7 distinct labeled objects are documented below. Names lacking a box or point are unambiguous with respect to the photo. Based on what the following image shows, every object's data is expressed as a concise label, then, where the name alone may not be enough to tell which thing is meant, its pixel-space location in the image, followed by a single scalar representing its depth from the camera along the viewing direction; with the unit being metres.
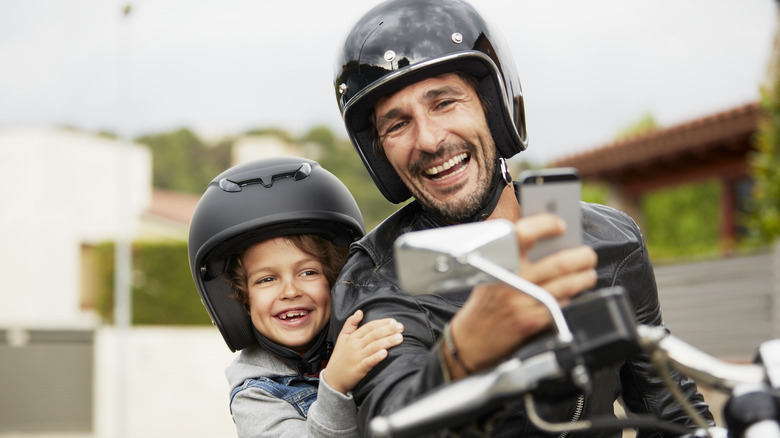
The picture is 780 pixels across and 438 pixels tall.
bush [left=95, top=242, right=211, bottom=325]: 22.92
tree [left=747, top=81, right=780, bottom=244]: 8.17
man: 2.23
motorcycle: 1.21
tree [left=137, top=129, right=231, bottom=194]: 60.22
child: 3.01
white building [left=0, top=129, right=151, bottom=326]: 28.31
